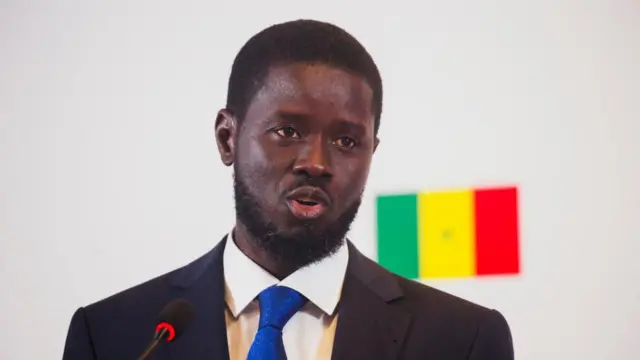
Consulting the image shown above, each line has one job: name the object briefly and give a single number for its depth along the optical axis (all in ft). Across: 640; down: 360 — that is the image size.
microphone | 11.14
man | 11.58
